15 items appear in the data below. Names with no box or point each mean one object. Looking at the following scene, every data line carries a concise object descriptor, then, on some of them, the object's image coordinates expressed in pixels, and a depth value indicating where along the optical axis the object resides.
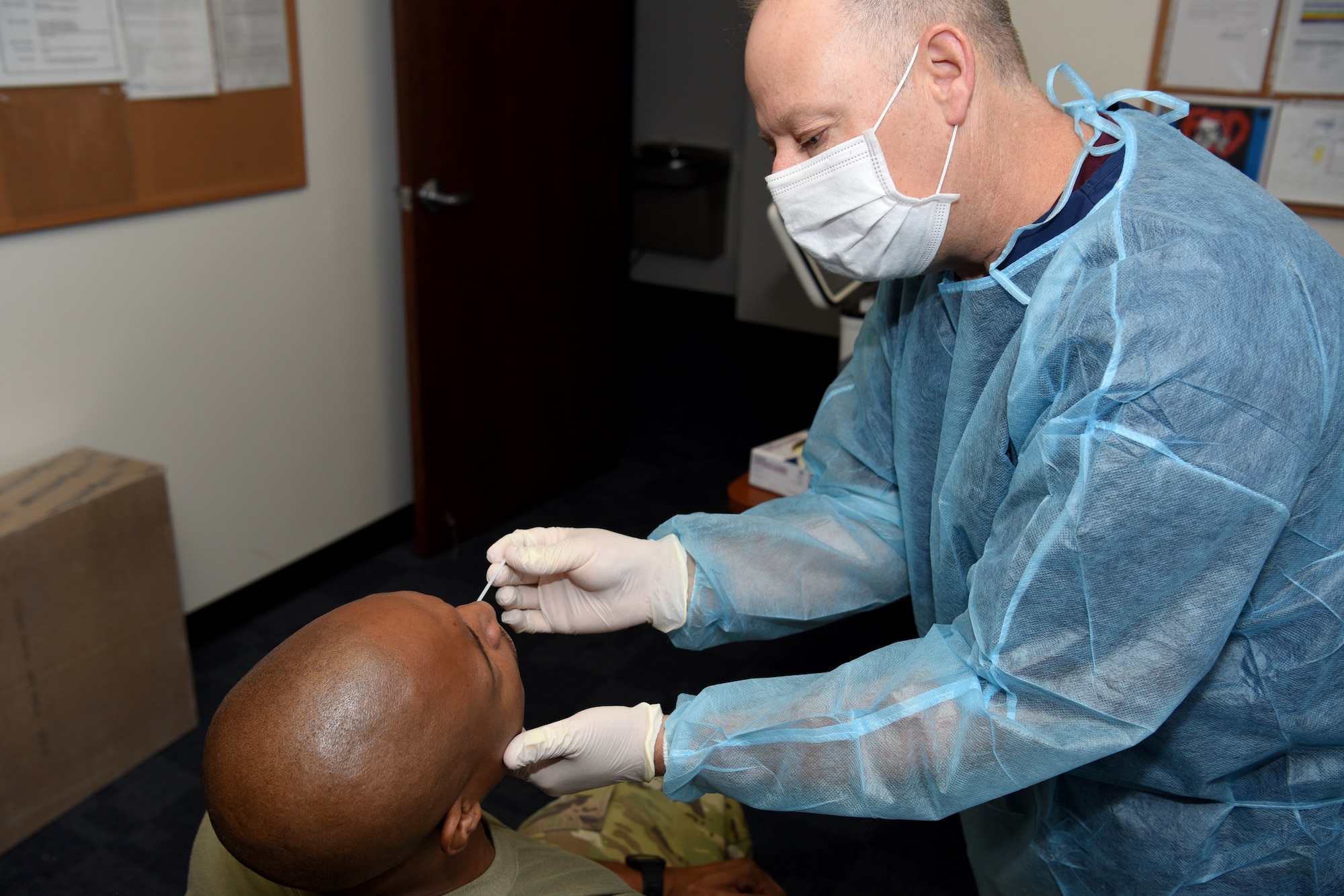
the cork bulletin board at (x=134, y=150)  1.90
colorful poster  2.27
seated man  0.86
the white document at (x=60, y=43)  1.84
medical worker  0.73
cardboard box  1.83
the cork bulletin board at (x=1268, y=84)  2.18
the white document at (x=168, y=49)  2.04
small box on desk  1.71
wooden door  2.54
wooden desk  1.74
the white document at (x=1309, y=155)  2.21
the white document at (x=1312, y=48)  2.15
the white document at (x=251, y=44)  2.20
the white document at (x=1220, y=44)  2.20
